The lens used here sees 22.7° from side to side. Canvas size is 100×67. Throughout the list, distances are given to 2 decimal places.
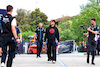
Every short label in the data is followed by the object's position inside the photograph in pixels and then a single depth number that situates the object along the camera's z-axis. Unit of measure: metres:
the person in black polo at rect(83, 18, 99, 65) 9.30
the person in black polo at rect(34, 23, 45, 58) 13.37
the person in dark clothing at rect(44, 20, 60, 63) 9.88
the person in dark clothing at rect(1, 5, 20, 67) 5.93
